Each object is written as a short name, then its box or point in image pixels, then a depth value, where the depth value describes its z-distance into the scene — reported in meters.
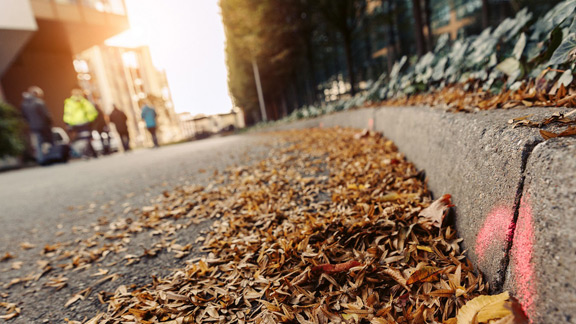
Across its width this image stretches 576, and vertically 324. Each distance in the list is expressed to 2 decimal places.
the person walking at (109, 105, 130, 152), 11.27
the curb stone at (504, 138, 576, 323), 0.65
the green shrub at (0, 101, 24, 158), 10.96
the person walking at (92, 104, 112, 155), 11.48
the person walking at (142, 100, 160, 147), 12.09
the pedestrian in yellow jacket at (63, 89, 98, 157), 10.49
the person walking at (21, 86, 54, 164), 8.97
